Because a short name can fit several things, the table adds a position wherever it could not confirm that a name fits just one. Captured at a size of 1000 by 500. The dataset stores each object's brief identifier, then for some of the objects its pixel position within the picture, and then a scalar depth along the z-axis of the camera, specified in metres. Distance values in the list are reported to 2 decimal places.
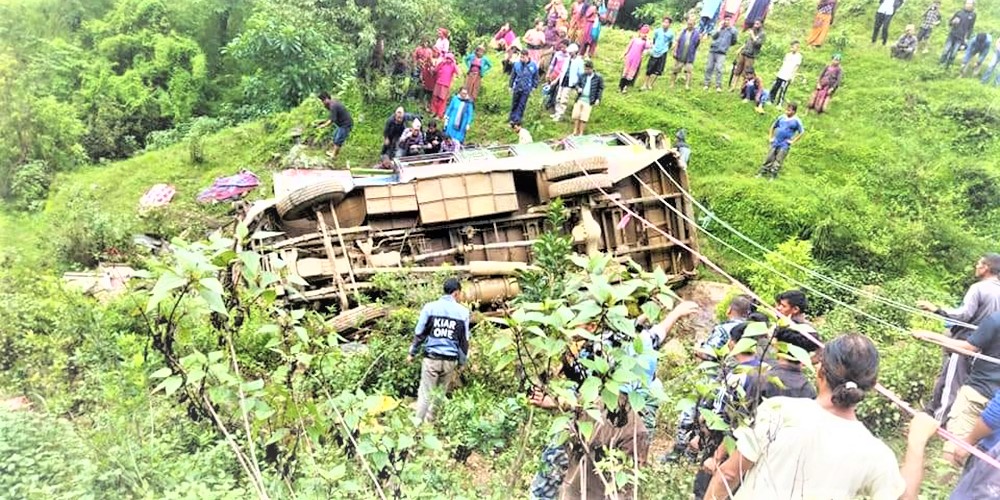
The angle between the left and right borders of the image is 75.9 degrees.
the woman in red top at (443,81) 11.77
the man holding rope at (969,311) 4.52
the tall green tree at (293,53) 12.05
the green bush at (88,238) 9.28
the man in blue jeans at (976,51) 12.78
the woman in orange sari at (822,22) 14.63
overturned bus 7.46
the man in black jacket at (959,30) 12.63
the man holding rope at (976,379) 4.03
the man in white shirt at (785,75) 11.90
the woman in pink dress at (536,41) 13.01
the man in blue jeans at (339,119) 10.36
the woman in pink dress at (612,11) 16.72
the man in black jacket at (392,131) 10.11
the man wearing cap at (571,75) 11.31
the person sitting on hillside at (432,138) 10.11
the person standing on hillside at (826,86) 12.02
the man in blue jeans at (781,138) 10.06
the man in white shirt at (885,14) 14.40
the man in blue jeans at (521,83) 11.31
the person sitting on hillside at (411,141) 9.96
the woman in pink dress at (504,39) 14.81
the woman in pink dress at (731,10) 14.43
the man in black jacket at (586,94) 11.37
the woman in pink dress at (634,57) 12.56
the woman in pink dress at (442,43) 12.30
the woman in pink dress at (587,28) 14.07
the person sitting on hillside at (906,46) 14.02
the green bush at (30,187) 12.30
